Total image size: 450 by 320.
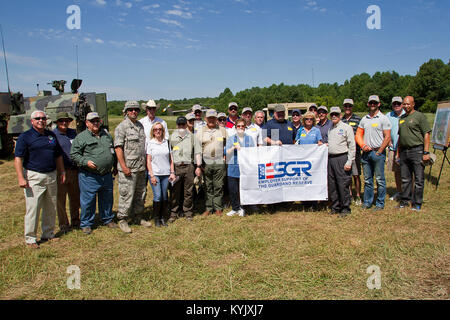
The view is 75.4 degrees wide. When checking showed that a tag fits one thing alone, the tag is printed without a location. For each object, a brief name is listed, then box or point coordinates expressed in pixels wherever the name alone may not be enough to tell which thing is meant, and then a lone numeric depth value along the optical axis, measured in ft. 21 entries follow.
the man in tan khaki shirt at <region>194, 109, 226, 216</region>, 19.42
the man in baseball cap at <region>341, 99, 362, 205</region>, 21.37
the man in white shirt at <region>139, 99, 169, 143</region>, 19.74
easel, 26.04
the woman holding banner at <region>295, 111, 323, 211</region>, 19.70
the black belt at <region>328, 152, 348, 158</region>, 18.90
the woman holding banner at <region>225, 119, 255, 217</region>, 19.62
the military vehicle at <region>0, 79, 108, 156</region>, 36.23
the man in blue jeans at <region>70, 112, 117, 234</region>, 16.75
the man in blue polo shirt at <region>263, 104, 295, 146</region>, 20.35
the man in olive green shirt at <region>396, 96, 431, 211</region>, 18.78
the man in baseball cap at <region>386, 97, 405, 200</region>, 22.53
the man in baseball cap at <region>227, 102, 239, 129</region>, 22.35
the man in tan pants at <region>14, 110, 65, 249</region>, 15.14
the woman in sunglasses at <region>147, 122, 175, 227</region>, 18.11
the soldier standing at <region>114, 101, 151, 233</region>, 17.33
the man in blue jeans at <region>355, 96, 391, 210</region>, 19.22
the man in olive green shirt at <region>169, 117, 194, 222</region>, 18.98
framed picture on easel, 26.25
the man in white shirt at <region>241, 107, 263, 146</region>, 20.07
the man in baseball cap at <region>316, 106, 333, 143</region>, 21.02
